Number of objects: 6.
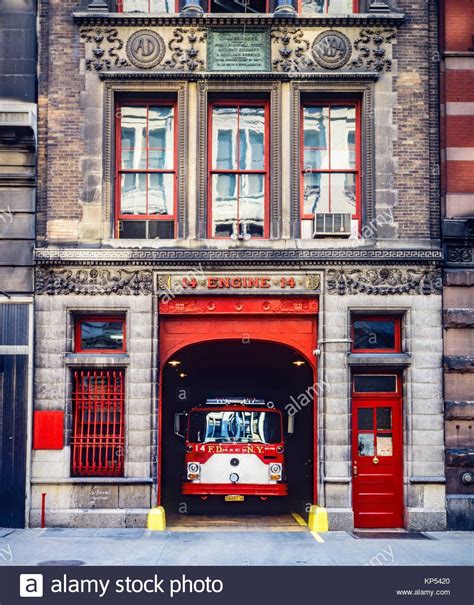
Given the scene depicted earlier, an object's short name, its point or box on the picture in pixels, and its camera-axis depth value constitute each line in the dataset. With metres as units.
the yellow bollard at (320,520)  19.48
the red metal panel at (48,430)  19.64
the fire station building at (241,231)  19.86
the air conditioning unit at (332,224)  20.06
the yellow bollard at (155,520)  19.44
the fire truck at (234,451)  21.84
